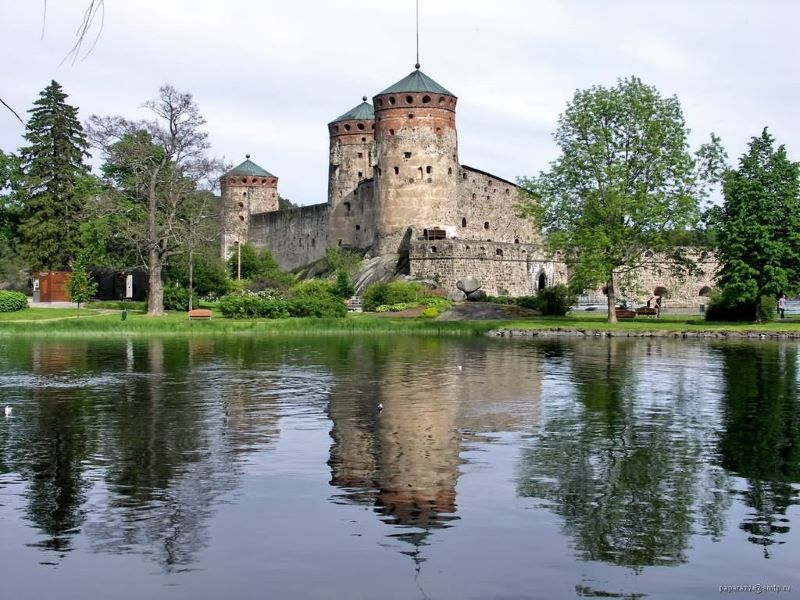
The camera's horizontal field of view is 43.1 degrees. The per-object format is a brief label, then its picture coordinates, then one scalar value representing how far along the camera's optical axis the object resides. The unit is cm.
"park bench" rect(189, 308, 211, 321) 4610
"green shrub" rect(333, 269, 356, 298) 5766
